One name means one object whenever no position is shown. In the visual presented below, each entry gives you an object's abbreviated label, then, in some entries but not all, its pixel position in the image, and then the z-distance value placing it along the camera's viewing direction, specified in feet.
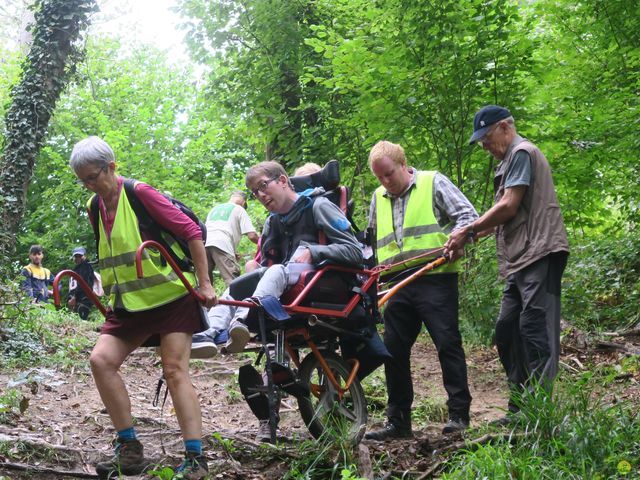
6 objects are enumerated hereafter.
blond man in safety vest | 16.80
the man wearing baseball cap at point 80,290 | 48.49
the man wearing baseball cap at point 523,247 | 15.24
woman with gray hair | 13.21
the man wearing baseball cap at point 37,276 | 45.50
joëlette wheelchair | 14.25
